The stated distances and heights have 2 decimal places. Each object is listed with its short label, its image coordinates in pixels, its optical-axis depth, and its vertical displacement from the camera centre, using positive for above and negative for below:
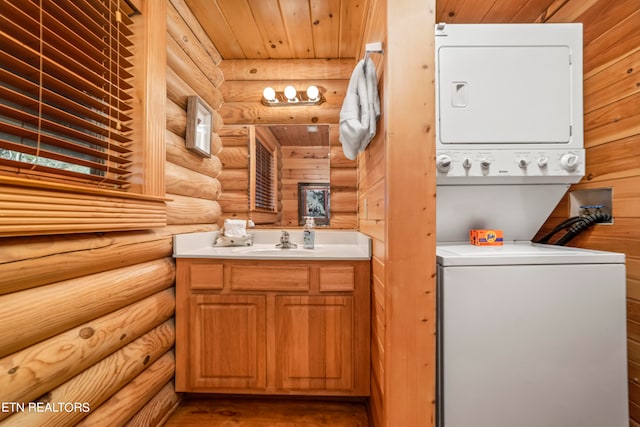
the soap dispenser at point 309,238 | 2.06 -0.18
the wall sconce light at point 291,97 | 2.20 +0.95
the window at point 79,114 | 0.82 +0.38
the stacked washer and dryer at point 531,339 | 1.11 -0.51
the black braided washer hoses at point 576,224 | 1.40 -0.05
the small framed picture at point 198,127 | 1.77 +0.59
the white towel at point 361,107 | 1.29 +0.52
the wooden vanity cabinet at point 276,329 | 1.60 -0.67
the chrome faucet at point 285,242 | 2.06 -0.21
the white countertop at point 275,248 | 1.62 -0.23
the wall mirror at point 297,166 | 2.24 +0.39
